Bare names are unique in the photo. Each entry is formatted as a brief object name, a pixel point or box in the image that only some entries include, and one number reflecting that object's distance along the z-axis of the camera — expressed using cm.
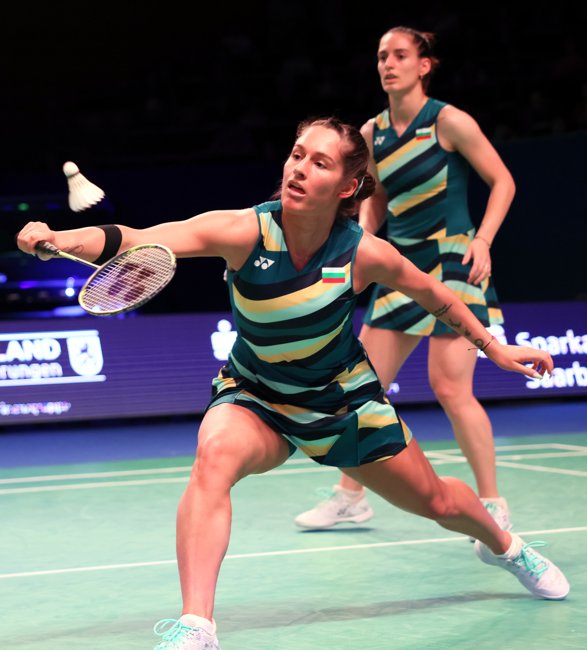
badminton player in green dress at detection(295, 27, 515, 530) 919
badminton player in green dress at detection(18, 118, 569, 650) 637
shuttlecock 615
